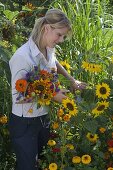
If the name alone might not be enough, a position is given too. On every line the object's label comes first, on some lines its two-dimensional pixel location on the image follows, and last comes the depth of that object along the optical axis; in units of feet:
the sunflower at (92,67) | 7.80
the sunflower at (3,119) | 8.70
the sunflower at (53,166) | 7.55
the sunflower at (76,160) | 7.57
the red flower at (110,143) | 7.89
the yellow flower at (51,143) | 8.02
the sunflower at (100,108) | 7.40
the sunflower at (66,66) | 9.07
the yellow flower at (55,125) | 7.94
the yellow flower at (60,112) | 7.52
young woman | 7.22
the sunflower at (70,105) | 7.27
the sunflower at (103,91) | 7.56
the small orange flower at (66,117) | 7.46
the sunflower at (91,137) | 7.92
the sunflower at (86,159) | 7.47
